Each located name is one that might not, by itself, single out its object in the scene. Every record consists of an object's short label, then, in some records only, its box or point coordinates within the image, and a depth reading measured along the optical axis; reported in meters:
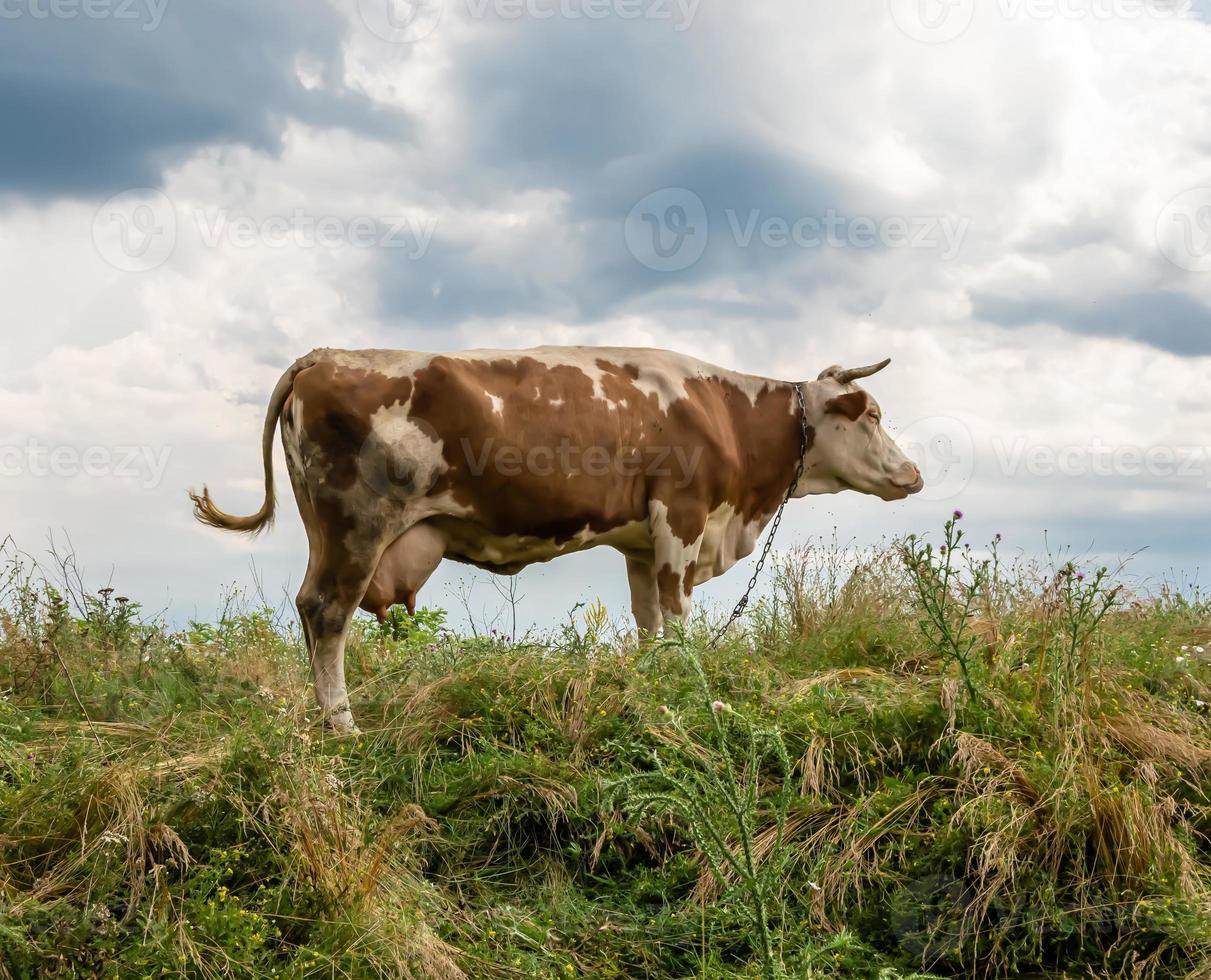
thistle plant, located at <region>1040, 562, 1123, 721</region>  5.91
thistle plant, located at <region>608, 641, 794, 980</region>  3.66
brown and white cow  7.06
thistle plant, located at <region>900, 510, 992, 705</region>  5.80
